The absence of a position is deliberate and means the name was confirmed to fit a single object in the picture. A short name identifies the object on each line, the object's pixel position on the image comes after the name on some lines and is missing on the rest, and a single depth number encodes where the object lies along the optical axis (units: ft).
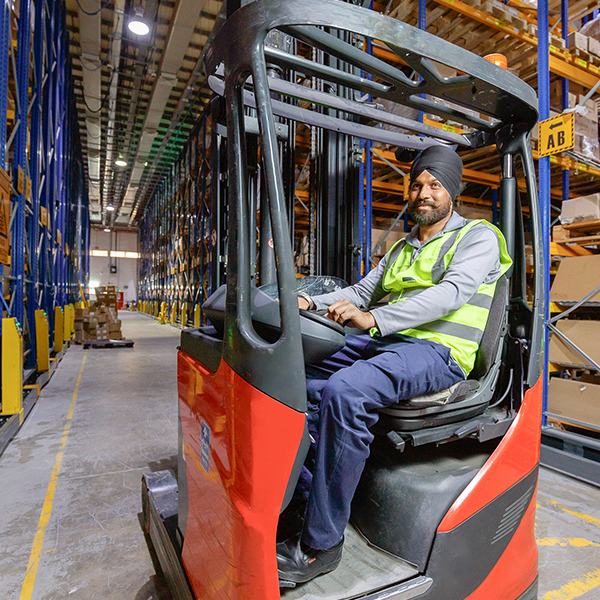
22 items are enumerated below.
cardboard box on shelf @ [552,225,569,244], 14.32
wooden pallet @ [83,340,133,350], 34.68
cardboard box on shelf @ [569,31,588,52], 16.51
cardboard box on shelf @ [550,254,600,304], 12.66
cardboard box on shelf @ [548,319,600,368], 12.60
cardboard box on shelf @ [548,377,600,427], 12.41
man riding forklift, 4.70
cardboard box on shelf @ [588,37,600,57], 17.06
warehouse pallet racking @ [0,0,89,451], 13.98
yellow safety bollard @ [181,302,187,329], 50.21
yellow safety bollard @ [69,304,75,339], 36.85
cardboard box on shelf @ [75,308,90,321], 37.14
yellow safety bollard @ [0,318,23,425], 12.91
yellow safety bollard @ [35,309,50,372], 20.36
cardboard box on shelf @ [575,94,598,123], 15.29
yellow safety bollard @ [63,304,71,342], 32.59
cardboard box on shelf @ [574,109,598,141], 15.12
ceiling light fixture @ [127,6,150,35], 28.71
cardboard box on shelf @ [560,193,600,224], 13.61
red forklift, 3.97
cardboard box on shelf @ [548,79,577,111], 20.15
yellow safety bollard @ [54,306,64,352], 27.73
